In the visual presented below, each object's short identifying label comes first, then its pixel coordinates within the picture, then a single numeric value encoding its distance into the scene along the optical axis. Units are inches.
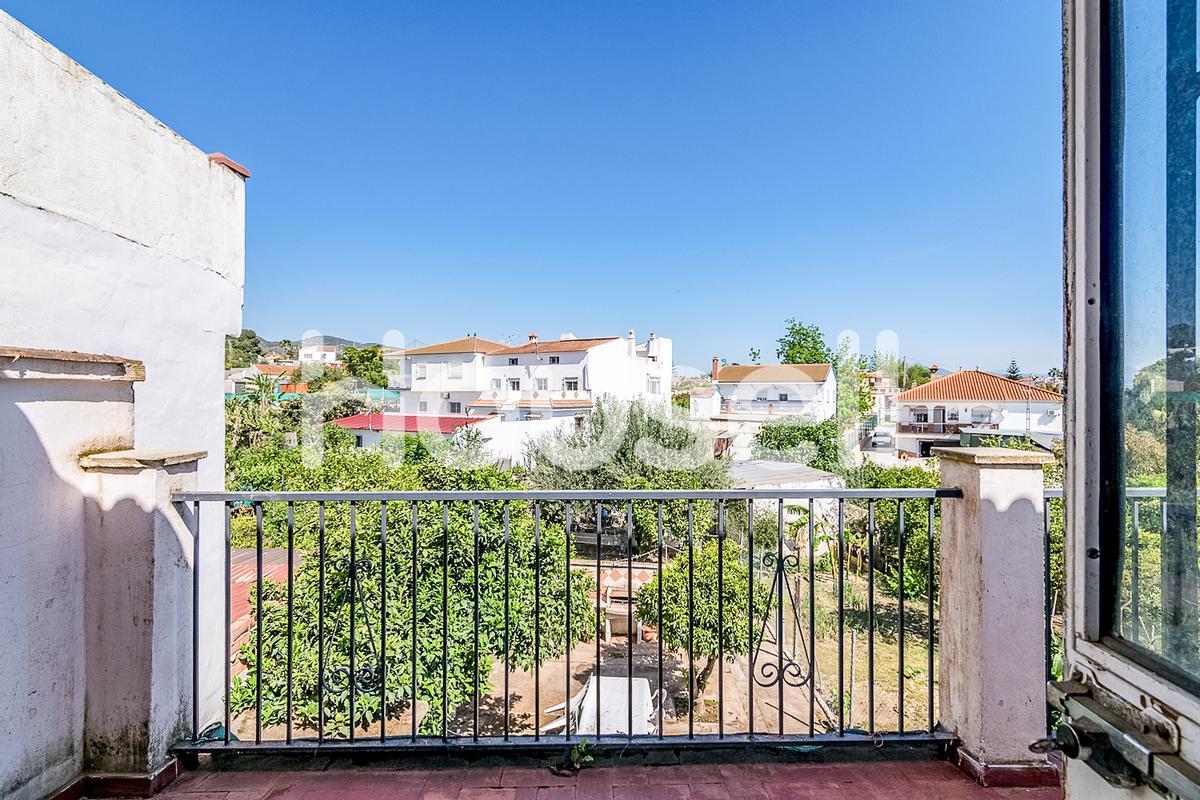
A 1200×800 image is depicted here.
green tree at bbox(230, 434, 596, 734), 179.3
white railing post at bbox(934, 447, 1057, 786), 69.3
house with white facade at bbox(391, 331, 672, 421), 1051.3
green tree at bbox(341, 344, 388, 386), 1465.3
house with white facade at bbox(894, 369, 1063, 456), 919.5
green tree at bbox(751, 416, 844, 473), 880.3
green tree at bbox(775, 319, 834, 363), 1251.2
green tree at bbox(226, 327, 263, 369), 1476.4
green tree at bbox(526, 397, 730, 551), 654.5
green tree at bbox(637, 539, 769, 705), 318.0
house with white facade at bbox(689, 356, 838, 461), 996.6
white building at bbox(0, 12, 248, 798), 61.6
